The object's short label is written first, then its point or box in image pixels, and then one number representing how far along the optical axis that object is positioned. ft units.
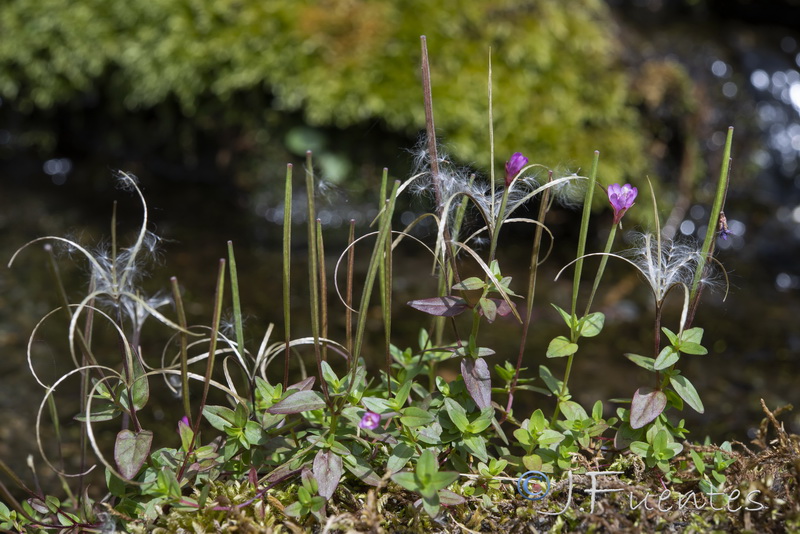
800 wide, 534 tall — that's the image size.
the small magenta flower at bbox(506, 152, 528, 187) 1.80
